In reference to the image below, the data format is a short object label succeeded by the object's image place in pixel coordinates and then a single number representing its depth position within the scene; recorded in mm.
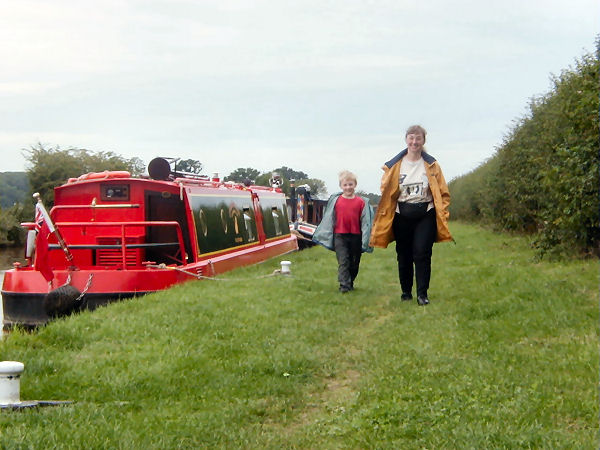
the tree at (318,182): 59625
